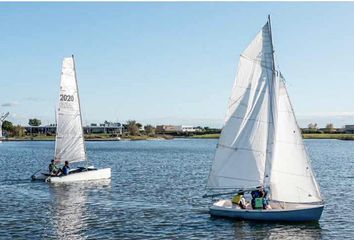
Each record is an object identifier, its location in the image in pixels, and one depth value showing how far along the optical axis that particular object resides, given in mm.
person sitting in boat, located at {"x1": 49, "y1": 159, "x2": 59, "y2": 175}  63319
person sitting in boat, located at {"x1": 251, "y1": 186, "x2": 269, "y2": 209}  37562
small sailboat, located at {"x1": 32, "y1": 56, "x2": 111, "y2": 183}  64188
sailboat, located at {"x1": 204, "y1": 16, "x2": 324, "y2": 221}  36906
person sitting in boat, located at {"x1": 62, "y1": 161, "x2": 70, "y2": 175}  62594
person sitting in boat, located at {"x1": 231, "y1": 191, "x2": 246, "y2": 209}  38562
